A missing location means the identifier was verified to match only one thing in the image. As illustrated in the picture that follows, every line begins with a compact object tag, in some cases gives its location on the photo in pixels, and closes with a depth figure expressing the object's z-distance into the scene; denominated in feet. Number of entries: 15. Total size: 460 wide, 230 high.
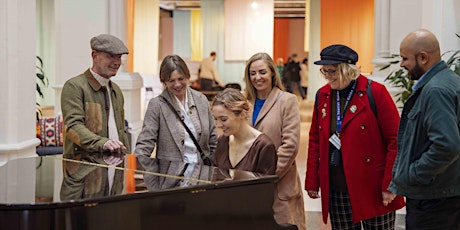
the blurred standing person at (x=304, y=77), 91.15
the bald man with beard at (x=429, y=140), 9.52
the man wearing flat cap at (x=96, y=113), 12.91
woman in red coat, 11.87
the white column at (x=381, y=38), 27.96
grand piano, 8.68
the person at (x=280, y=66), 83.57
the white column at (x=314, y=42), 69.62
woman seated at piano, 11.32
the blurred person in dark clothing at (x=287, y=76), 86.82
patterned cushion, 26.40
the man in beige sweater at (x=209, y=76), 69.05
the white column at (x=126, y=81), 29.84
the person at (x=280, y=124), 12.16
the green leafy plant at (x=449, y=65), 17.10
